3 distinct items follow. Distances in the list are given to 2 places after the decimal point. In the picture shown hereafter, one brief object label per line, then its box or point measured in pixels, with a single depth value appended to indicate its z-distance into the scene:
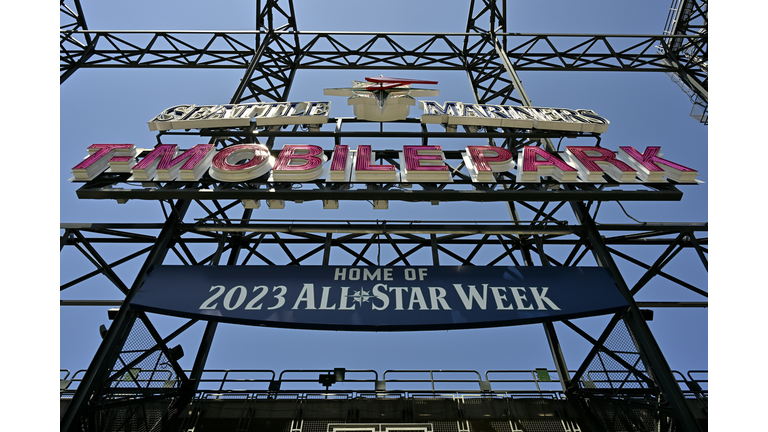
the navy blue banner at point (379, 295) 8.73
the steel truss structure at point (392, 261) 8.52
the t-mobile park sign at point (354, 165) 9.59
